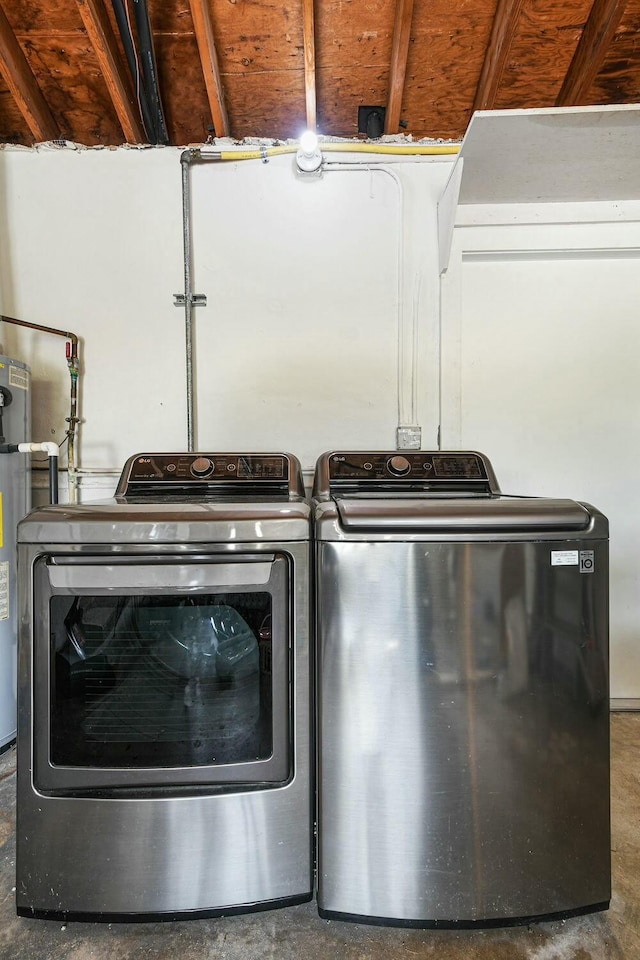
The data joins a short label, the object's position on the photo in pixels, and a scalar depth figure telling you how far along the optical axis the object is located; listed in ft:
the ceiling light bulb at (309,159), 6.54
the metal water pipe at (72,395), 6.70
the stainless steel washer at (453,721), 3.48
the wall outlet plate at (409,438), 6.83
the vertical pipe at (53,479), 5.93
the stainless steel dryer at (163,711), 3.50
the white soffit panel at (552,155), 5.27
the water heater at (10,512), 5.67
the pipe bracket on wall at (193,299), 6.84
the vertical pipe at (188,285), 6.79
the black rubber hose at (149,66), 5.54
